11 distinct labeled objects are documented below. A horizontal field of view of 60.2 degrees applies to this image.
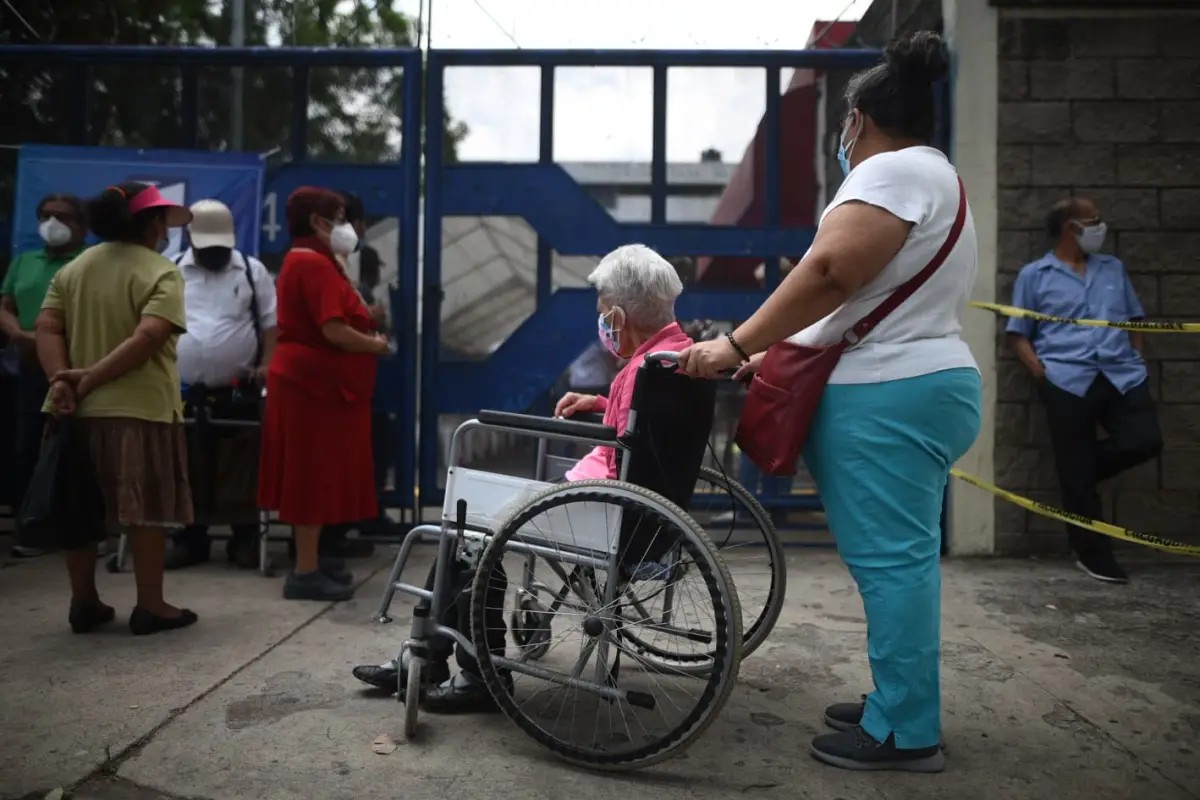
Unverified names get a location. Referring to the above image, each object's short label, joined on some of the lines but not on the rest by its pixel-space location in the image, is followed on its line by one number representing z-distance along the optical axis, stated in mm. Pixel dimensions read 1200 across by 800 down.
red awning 5105
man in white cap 4590
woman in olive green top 3451
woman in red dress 3969
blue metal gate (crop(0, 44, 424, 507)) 5082
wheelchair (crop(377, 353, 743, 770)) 2301
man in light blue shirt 4461
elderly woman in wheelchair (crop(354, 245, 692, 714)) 2680
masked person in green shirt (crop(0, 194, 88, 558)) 4777
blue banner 4996
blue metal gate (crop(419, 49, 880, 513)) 5070
